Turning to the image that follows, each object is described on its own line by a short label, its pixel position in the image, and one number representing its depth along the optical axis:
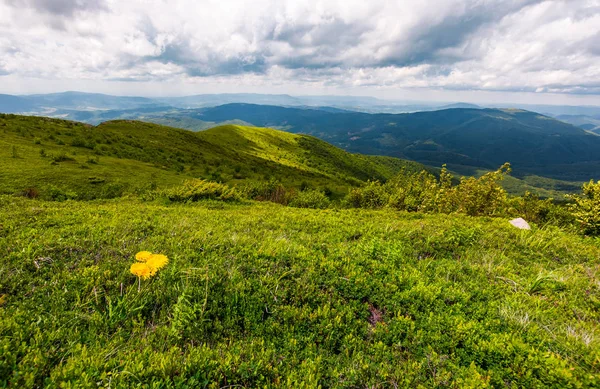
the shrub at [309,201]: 18.75
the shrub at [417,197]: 17.03
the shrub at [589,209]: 11.84
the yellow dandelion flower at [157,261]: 5.49
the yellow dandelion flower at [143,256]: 5.64
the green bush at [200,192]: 16.00
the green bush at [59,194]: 15.84
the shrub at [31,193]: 15.20
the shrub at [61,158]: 23.64
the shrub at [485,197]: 17.17
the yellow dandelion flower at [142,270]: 5.14
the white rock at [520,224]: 11.07
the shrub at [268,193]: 20.76
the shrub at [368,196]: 22.59
